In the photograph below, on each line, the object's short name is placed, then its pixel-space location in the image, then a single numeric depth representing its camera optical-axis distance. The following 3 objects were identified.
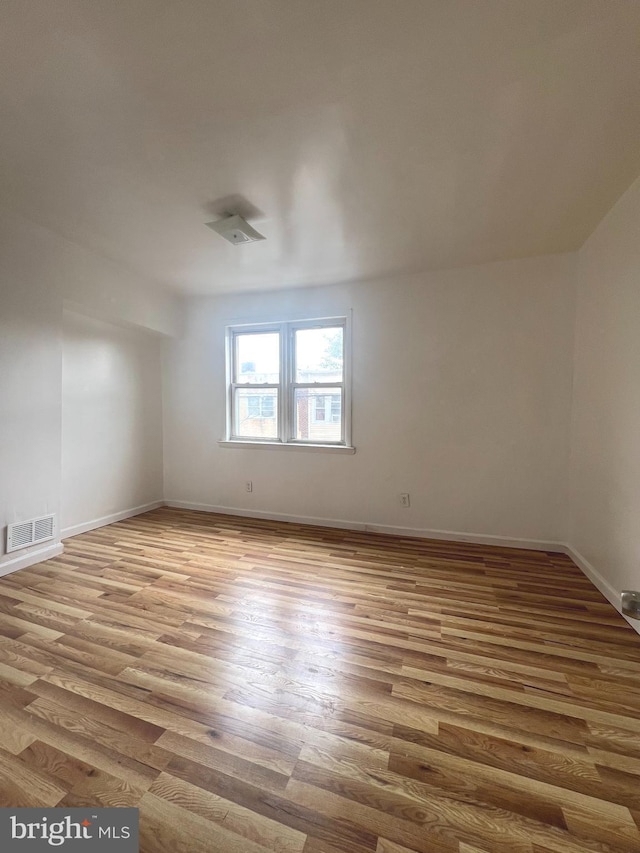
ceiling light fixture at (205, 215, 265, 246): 2.37
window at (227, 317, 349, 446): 3.76
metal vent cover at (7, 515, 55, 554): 2.60
